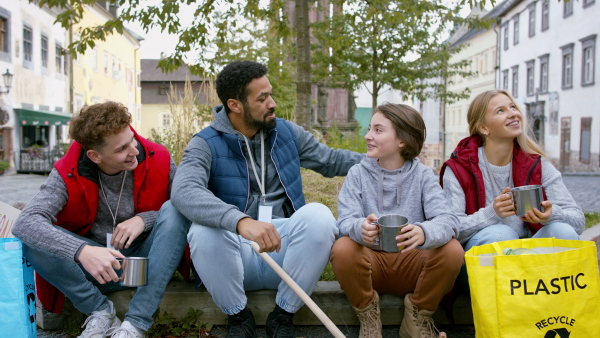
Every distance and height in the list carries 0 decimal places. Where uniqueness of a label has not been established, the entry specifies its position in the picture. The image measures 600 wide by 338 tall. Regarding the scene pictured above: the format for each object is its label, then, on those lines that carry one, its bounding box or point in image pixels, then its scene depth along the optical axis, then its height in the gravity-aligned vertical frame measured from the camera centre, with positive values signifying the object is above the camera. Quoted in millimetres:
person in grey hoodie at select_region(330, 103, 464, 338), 2559 -409
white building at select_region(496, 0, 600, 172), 21609 +2967
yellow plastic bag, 2209 -604
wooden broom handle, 2193 -639
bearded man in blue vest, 2596 -305
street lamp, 19109 +1976
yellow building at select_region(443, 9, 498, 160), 36750 +4560
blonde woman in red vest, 2734 -210
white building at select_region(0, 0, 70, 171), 20031 +2311
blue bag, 2389 -659
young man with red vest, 2557 -409
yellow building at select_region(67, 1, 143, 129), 28250 +3882
